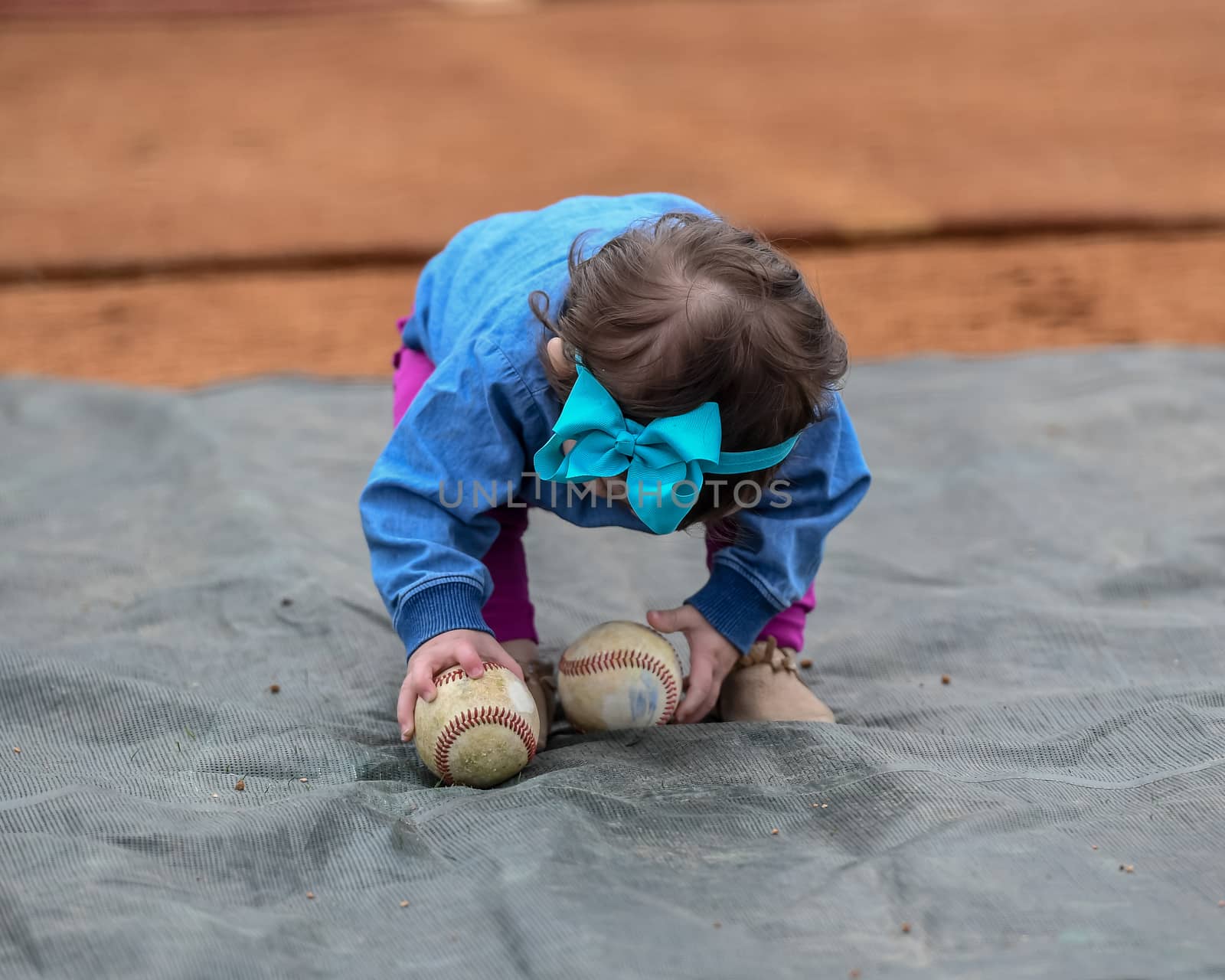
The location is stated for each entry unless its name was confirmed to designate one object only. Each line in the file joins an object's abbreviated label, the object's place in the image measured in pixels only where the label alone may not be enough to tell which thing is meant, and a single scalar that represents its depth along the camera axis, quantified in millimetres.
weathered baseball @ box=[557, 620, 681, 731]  3670
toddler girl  3542
